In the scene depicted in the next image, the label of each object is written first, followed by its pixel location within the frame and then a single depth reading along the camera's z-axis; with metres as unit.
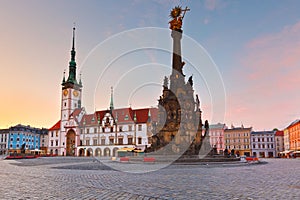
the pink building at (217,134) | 87.57
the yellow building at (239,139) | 86.49
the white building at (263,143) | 86.24
